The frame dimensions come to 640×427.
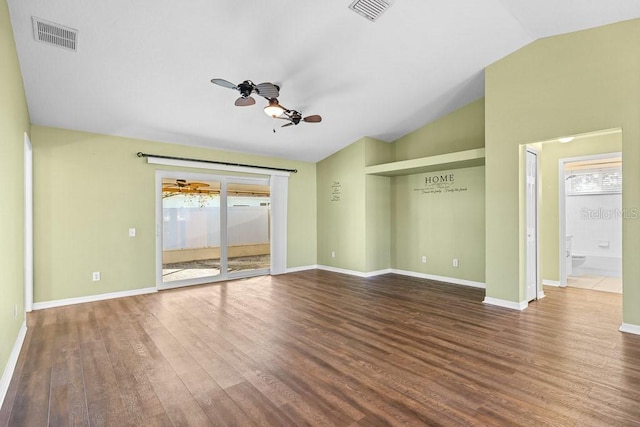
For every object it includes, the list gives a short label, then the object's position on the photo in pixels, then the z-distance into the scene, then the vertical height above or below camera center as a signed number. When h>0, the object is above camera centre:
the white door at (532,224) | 4.46 -0.17
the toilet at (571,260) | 6.05 -1.02
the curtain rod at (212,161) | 5.25 +1.00
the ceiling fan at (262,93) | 3.33 +1.36
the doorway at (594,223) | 6.50 -0.26
